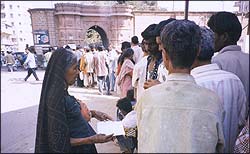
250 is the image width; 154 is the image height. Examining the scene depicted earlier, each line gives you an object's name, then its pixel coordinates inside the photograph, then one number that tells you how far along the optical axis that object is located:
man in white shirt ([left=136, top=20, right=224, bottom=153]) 0.70
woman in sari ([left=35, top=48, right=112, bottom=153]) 0.99
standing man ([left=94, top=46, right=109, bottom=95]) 4.43
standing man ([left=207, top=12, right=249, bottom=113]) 1.22
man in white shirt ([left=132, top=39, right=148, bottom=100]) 1.98
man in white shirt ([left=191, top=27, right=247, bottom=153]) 0.98
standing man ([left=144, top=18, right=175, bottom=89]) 1.42
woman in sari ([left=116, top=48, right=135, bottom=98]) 2.97
